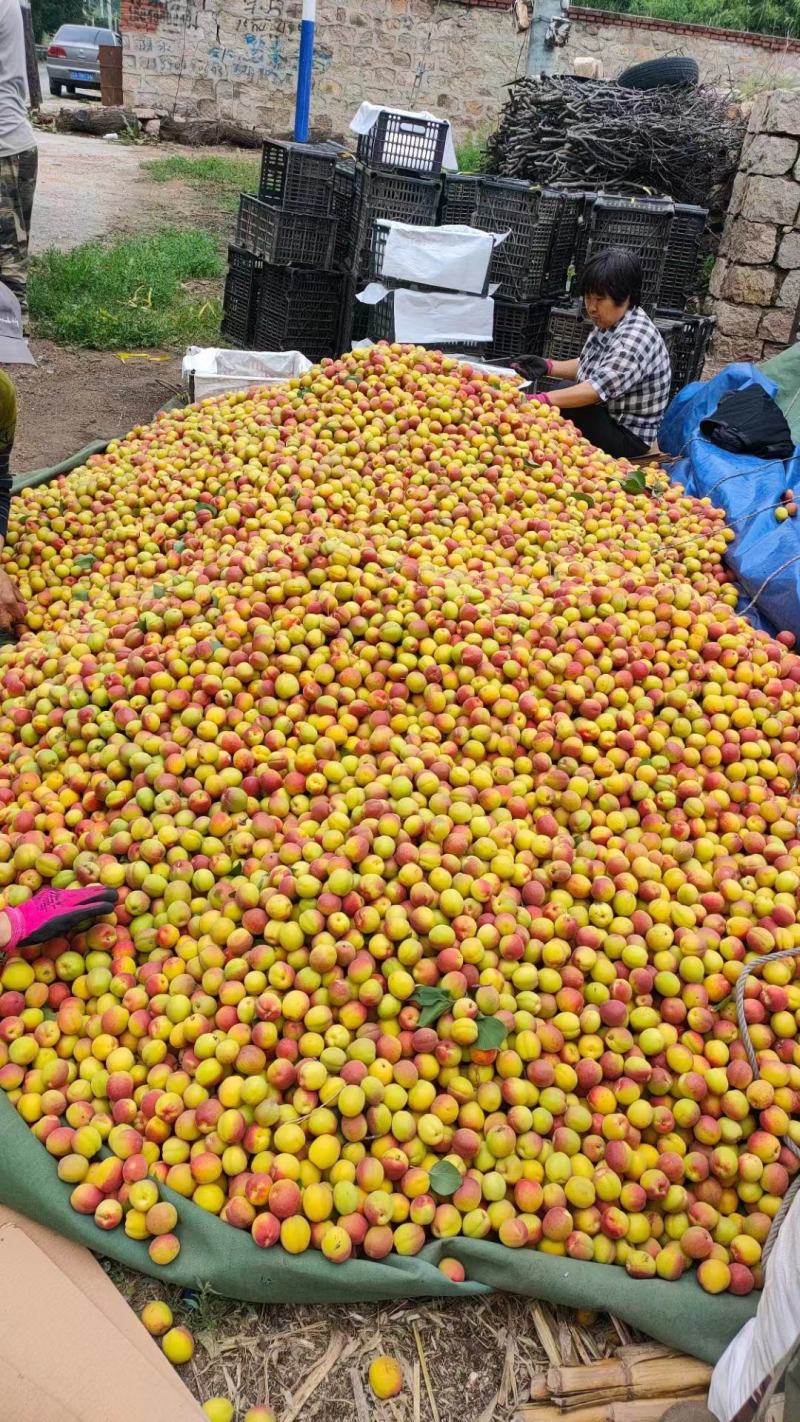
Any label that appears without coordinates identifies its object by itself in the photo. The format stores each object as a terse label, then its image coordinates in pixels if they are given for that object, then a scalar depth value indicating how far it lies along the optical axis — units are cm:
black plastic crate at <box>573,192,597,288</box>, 679
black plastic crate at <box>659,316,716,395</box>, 684
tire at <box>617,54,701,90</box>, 1122
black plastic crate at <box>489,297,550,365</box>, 687
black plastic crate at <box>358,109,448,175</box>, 666
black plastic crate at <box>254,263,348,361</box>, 748
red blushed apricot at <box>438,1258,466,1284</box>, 202
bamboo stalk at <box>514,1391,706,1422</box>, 189
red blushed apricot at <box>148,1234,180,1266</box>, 200
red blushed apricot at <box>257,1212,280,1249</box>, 197
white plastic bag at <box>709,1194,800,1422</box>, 163
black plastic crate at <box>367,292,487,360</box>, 671
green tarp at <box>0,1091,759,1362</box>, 198
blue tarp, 392
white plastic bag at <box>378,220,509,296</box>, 632
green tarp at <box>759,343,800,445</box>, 600
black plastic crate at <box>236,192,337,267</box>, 720
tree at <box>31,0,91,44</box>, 4031
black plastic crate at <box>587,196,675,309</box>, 638
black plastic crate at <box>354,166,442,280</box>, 669
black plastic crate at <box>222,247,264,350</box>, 773
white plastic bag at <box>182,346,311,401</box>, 587
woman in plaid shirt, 526
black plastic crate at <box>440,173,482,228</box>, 677
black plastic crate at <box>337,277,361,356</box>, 731
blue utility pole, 964
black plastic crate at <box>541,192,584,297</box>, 673
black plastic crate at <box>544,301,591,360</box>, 664
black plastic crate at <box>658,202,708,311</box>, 684
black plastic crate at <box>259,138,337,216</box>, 714
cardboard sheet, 181
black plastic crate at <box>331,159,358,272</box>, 724
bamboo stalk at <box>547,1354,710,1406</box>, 193
